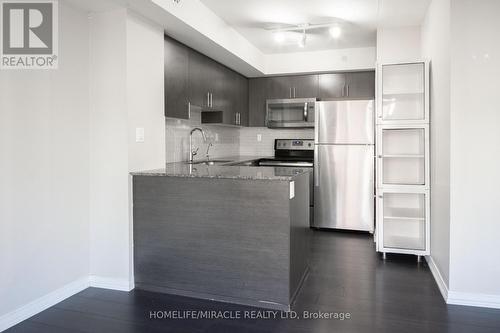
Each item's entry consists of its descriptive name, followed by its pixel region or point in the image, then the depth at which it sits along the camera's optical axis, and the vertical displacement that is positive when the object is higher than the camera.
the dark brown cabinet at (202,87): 3.53 +0.84
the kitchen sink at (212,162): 4.51 -0.03
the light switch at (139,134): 2.99 +0.21
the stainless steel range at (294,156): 5.24 +0.05
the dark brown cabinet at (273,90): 5.53 +1.06
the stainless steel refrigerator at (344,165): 4.83 -0.08
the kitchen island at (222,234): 2.62 -0.56
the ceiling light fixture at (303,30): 4.08 +1.48
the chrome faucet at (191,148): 4.42 +0.14
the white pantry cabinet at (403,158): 3.60 +0.01
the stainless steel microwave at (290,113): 5.41 +0.70
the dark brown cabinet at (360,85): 5.26 +1.07
